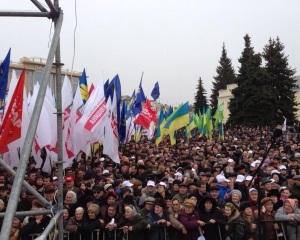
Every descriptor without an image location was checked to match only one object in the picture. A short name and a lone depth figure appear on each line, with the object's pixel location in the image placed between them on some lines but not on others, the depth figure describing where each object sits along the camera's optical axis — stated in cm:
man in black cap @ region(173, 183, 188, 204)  568
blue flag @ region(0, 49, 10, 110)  731
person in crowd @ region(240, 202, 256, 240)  457
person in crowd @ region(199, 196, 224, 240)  463
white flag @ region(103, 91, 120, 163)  835
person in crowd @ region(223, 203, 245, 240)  456
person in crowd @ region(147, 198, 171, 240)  464
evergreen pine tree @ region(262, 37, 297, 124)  3019
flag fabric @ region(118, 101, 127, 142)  1105
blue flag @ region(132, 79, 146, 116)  1249
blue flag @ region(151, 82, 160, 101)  1509
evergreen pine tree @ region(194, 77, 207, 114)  4378
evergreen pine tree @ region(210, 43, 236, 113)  5038
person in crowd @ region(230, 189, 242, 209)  530
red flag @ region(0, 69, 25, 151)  610
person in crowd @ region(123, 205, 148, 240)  458
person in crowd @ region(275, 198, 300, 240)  449
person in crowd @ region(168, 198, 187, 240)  459
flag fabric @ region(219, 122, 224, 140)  2042
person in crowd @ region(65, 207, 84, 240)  448
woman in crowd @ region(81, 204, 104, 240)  447
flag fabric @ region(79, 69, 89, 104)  967
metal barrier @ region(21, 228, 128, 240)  451
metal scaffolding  164
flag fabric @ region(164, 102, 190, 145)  1273
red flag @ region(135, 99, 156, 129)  1245
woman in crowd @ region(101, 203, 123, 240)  454
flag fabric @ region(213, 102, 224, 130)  2159
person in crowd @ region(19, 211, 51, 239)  429
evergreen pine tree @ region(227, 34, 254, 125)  3185
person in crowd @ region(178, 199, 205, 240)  456
